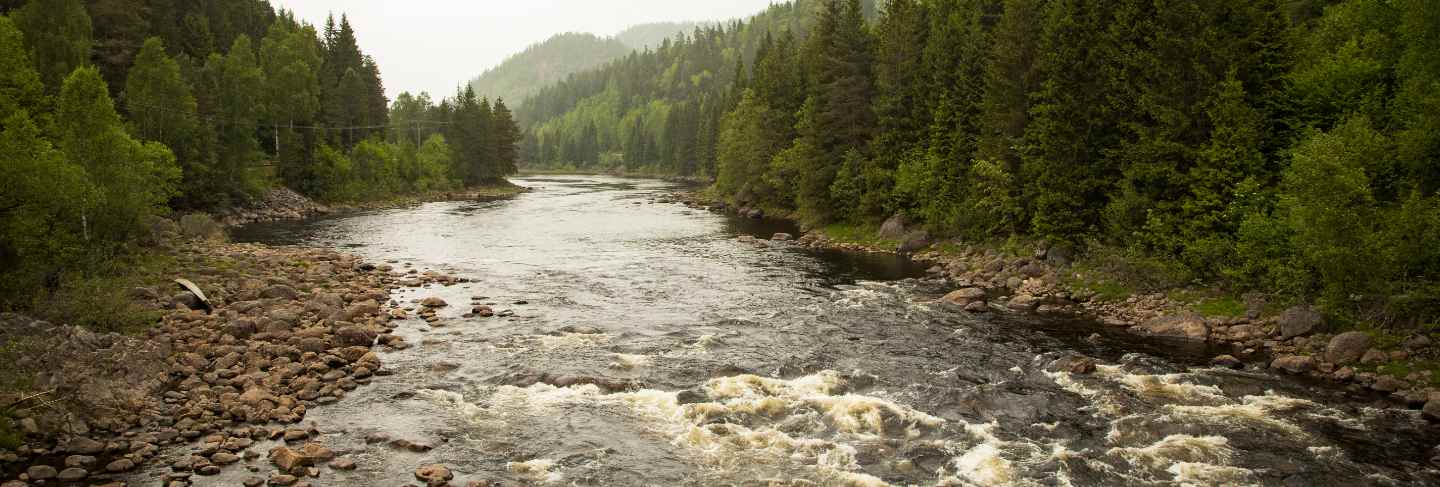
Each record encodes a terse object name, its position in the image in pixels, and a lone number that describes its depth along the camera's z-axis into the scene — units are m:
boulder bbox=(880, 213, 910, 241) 51.75
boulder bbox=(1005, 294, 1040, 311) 32.22
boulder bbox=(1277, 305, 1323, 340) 24.27
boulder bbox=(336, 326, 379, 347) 25.53
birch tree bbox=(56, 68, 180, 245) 32.66
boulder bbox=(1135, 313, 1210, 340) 26.45
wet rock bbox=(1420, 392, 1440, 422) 18.59
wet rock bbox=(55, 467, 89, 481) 15.14
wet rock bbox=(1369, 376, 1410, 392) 20.39
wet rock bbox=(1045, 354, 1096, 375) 22.78
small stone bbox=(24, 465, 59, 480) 15.03
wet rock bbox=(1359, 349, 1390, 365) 21.58
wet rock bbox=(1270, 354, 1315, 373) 22.25
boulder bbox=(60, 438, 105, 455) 16.27
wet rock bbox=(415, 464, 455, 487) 15.70
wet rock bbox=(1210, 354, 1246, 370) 23.11
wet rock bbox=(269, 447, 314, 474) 15.89
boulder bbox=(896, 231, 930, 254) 49.03
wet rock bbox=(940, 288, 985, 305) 32.75
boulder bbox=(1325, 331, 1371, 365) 22.14
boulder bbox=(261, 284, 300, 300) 31.47
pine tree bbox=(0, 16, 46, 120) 31.64
